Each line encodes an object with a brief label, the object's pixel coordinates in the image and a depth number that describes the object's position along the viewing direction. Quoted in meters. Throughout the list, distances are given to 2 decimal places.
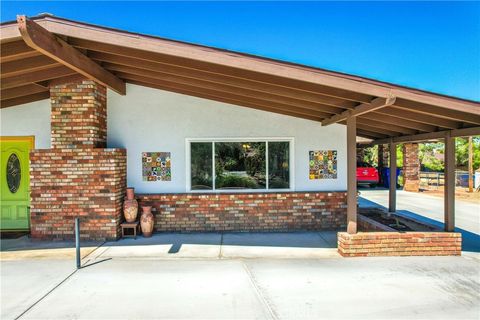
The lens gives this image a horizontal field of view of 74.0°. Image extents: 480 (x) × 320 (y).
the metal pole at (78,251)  4.97
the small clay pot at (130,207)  6.84
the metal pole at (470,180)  15.61
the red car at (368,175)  17.55
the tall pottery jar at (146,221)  6.84
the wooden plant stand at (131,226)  6.77
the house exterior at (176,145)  5.81
